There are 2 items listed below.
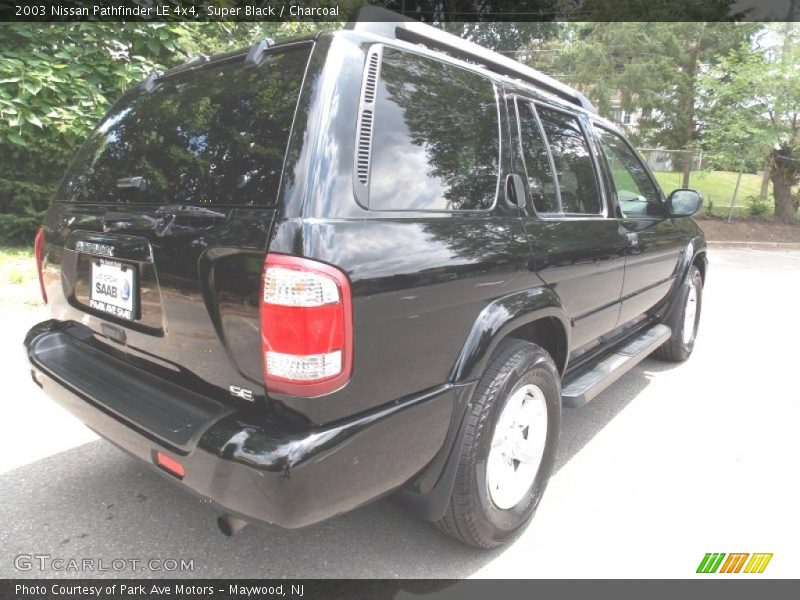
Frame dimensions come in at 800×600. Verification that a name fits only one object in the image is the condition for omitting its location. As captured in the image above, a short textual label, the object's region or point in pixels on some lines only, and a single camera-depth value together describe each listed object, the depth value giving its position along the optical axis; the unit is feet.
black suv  5.13
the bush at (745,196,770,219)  57.62
